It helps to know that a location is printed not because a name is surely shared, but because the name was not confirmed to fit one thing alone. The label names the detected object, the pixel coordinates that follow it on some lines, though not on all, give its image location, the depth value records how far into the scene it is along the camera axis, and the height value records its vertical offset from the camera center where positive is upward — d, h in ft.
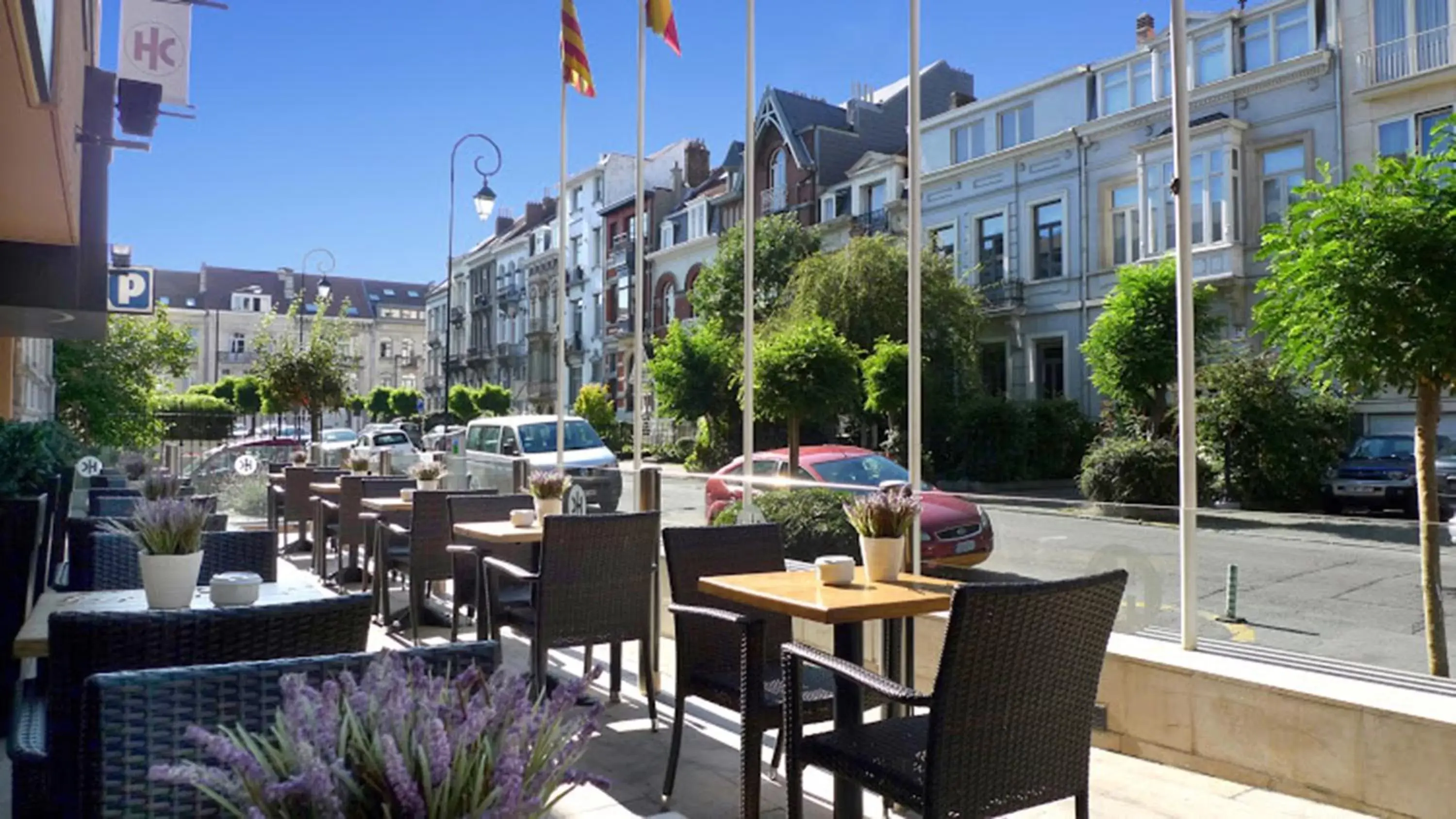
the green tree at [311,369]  75.92 +5.52
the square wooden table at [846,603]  11.19 -1.87
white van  56.44 +0.01
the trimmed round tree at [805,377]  64.23 +3.89
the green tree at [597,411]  124.06 +3.62
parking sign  40.68 +6.29
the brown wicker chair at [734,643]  11.59 -2.66
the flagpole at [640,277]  28.53 +4.67
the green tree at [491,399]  148.05 +6.16
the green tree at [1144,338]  62.69 +6.15
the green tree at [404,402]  163.32 +6.45
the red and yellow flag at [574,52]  32.60 +12.35
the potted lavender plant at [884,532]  13.47 -1.22
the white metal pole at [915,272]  16.85 +2.89
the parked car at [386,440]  90.17 +0.24
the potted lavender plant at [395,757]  3.75 -1.19
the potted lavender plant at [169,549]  11.42 -1.18
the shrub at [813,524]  21.56 -1.77
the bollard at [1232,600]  14.47 -2.29
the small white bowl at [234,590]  11.00 -1.58
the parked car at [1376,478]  54.60 -2.23
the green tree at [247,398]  140.67 +6.24
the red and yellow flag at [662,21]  28.17 +11.53
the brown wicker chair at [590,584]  16.29 -2.33
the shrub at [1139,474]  57.57 -2.02
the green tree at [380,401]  166.81 +6.64
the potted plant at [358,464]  39.34 -0.84
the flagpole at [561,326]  33.42 +3.86
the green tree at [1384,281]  18.24 +2.78
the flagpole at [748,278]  23.07 +3.71
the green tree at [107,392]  60.85 +3.15
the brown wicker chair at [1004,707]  8.72 -2.38
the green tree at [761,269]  108.17 +18.25
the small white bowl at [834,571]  12.98 -1.66
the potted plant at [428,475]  31.14 -1.02
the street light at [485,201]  71.05 +16.67
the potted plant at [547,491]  21.89 -1.05
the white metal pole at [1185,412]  14.38 +0.35
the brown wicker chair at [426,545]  22.40 -2.27
